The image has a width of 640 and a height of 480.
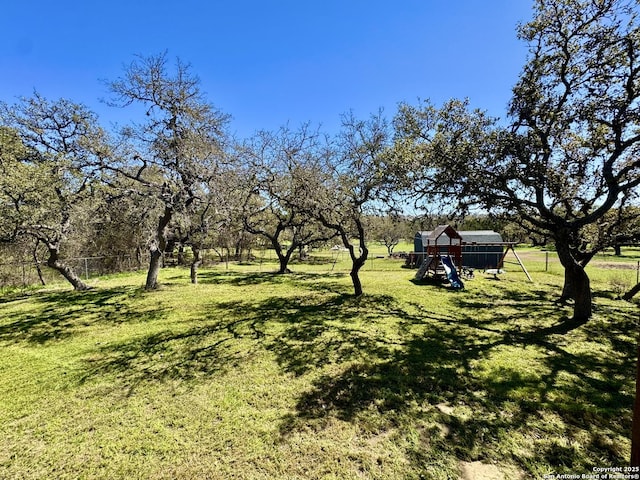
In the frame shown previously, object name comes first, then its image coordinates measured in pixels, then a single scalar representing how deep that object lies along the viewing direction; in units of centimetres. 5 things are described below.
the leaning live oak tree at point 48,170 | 756
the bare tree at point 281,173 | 852
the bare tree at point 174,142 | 828
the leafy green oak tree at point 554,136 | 518
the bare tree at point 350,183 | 835
